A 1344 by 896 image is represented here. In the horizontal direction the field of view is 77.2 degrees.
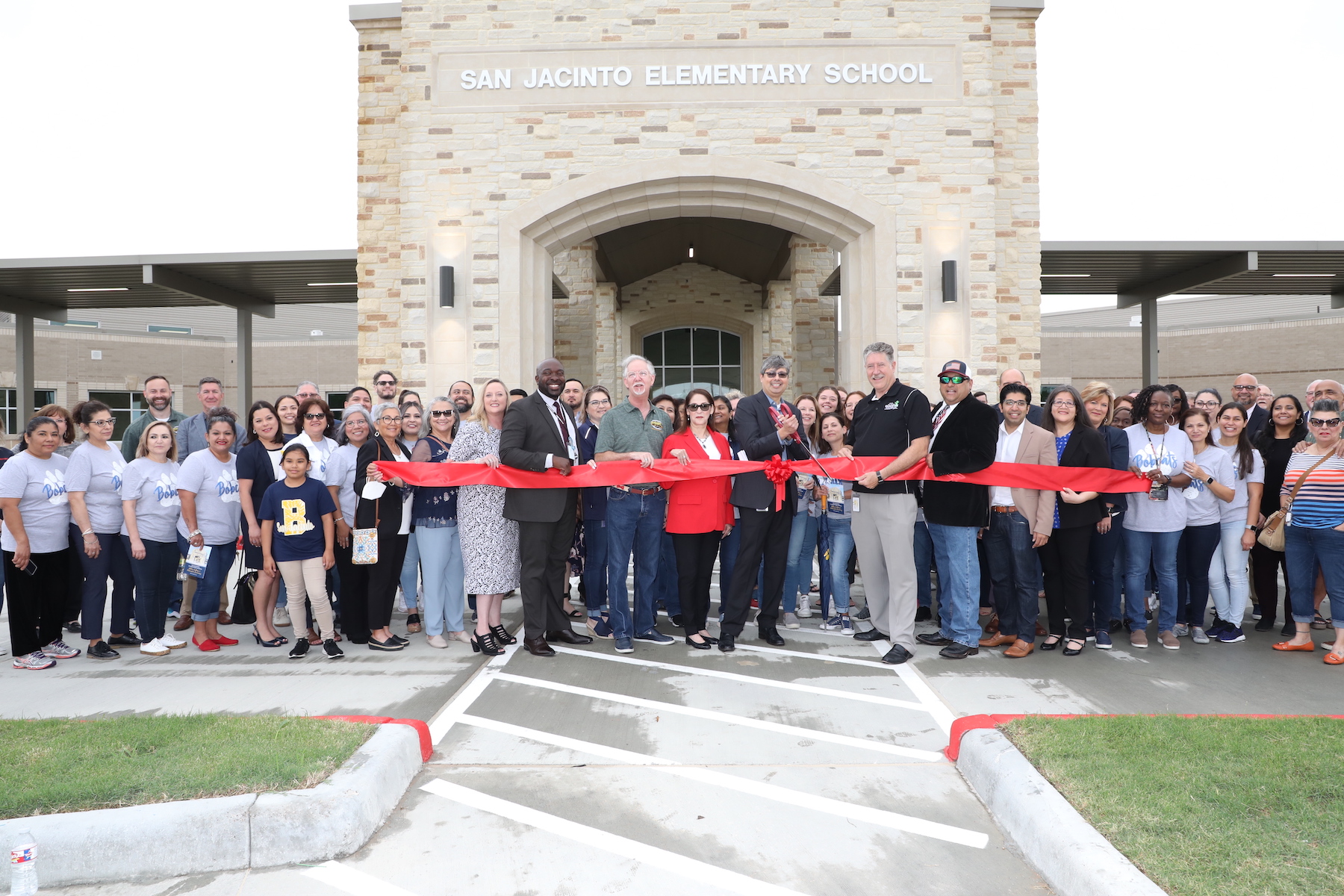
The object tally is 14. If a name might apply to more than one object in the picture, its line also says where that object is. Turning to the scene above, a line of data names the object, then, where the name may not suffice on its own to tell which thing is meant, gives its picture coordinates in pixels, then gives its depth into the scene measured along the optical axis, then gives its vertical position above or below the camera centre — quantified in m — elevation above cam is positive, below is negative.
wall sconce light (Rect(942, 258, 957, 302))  10.95 +1.94
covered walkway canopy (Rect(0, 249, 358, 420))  16.00 +3.41
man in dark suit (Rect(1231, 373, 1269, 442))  8.05 +0.24
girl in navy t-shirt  6.15 -0.72
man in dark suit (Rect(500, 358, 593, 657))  6.15 -0.49
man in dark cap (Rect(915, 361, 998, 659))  5.99 -0.51
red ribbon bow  6.31 -0.32
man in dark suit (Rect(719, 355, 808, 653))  6.30 -0.58
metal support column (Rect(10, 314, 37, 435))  22.39 +2.14
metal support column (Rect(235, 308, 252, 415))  20.34 +1.93
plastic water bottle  2.63 -1.35
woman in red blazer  6.37 -0.62
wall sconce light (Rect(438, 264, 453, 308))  11.09 +1.99
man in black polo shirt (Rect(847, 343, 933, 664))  6.02 -0.38
